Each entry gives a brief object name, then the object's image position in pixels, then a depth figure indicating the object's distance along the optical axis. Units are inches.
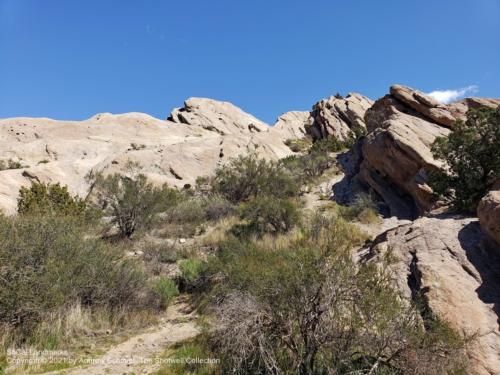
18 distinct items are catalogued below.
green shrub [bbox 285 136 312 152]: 1275.3
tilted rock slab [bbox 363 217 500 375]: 161.9
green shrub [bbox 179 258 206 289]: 328.8
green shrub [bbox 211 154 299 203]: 633.0
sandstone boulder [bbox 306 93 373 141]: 1352.1
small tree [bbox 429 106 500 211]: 367.6
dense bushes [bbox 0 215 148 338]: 201.9
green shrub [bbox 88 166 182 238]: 485.7
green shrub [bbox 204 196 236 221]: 533.3
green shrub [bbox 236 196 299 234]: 441.1
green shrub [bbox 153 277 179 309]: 294.4
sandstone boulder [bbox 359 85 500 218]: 514.0
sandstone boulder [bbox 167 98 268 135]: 1562.5
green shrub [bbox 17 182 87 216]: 517.3
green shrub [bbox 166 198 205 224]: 535.5
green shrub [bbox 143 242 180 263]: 388.8
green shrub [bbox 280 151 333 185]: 763.1
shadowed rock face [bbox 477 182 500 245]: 203.6
